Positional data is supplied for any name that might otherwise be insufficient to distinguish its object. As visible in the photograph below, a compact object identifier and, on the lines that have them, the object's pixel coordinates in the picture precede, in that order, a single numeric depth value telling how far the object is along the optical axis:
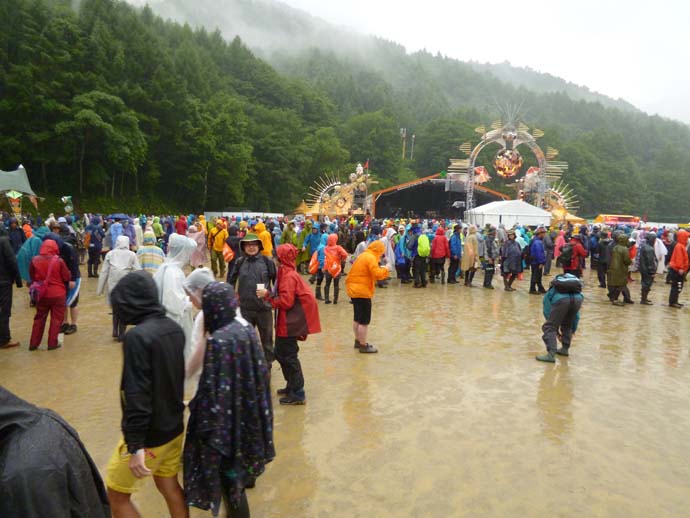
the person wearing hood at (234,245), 9.90
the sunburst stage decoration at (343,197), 37.62
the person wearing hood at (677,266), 10.28
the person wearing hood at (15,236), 11.16
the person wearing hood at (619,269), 10.18
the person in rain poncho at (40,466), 1.21
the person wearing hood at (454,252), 13.28
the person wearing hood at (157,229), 15.90
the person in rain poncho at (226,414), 2.50
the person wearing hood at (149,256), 6.23
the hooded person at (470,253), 12.94
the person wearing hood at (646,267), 10.80
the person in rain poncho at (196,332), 2.74
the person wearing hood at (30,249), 7.83
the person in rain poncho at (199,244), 11.55
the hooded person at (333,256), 8.76
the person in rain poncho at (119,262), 6.59
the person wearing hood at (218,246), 12.93
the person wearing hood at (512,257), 11.90
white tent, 22.00
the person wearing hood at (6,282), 6.27
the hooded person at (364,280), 6.37
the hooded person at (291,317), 4.66
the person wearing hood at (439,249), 12.72
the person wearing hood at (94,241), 12.52
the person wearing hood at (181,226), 16.71
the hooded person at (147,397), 2.34
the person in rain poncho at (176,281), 4.34
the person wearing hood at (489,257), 12.96
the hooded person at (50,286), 6.18
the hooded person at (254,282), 5.12
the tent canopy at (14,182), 17.75
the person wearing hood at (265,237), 10.67
